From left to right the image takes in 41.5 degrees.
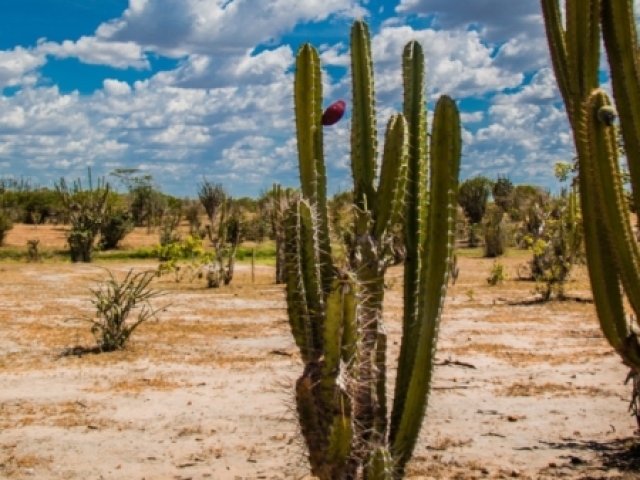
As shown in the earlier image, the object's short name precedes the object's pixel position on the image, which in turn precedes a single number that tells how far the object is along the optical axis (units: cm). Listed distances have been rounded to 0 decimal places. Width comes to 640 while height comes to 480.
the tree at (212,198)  3192
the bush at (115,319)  1042
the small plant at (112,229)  3233
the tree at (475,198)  3788
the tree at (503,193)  4081
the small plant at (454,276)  1822
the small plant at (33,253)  2697
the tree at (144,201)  4700
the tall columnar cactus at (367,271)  367
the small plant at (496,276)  1856
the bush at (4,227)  3359
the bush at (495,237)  2830
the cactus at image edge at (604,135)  429
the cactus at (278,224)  1704
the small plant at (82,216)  2686
